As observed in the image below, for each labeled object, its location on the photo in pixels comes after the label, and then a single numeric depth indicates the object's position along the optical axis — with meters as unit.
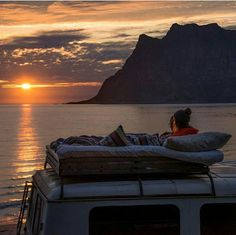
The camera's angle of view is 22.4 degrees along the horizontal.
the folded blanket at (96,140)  5.74
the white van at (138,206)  5.05
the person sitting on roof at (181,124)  6.30
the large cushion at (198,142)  5.45
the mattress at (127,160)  5.19
